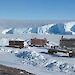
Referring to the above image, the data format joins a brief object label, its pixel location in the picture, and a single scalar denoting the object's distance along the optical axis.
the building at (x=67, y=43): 37.94
